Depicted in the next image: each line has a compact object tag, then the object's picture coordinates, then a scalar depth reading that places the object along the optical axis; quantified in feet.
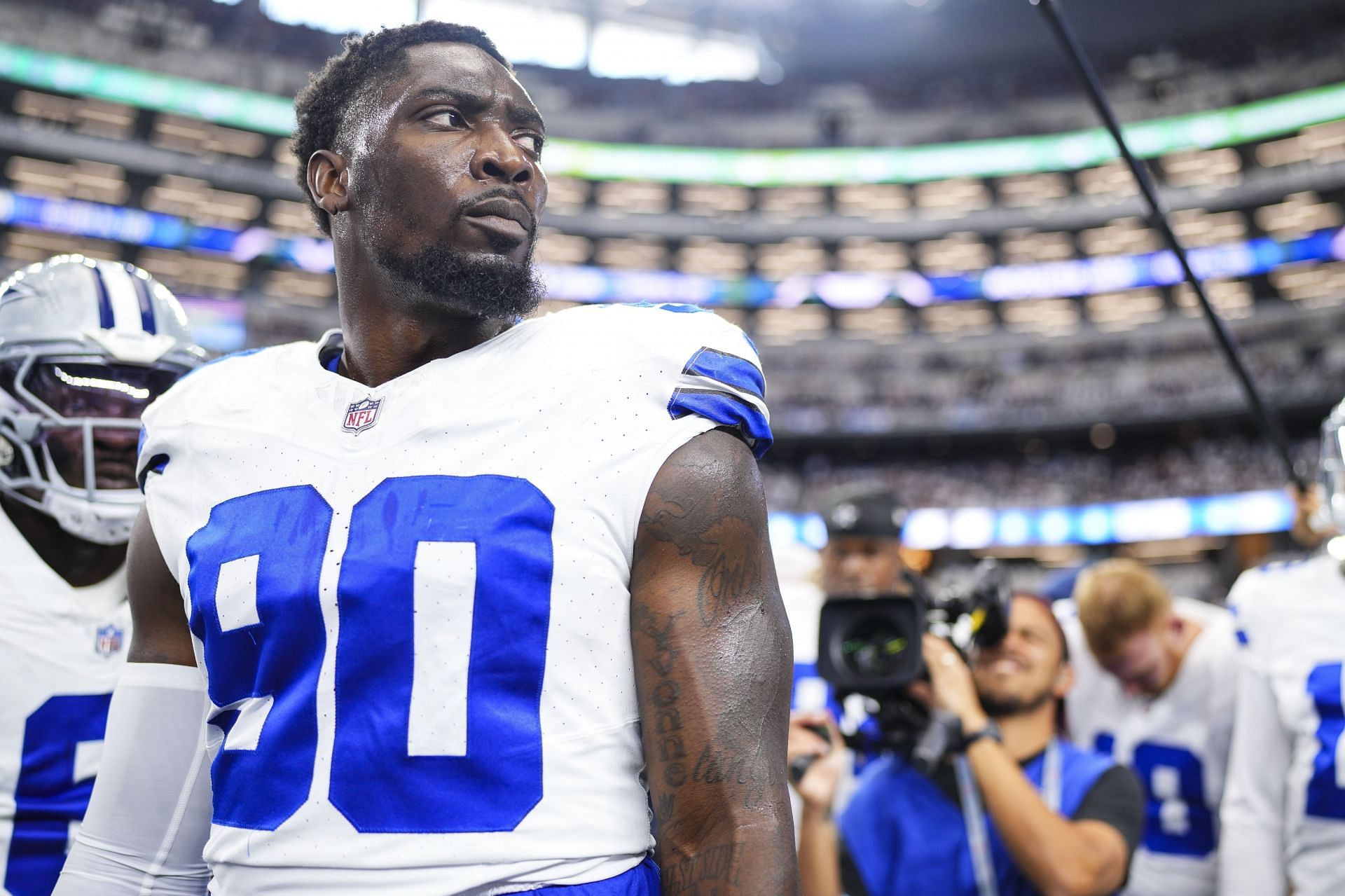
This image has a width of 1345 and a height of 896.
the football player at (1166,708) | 11.53
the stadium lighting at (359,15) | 99.25
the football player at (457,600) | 3.84
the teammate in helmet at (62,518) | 6.48
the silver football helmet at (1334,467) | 9.25
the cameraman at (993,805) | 8.13
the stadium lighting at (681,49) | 114.01
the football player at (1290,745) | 8.68
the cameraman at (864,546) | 10.52
